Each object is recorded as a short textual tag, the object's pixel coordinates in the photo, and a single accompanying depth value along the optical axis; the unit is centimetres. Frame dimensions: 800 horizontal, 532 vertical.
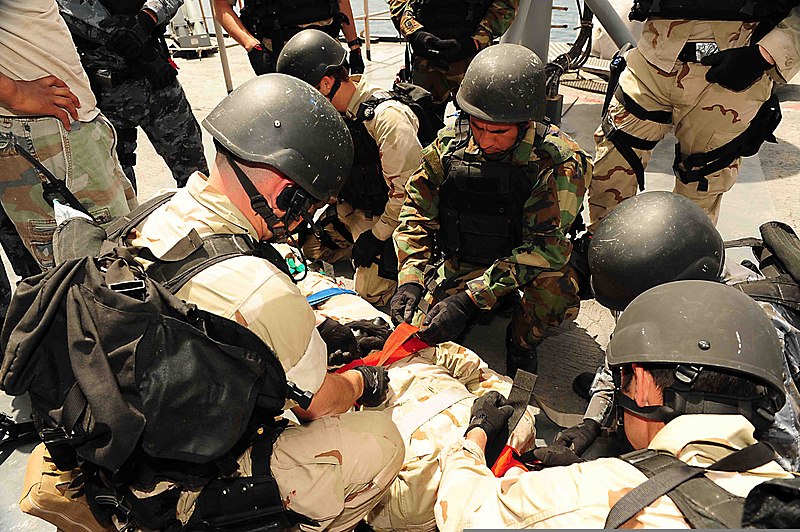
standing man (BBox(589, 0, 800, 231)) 286
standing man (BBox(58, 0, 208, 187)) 342
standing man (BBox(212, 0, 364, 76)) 443
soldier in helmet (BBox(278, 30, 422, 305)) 329
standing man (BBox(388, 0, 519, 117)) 447
